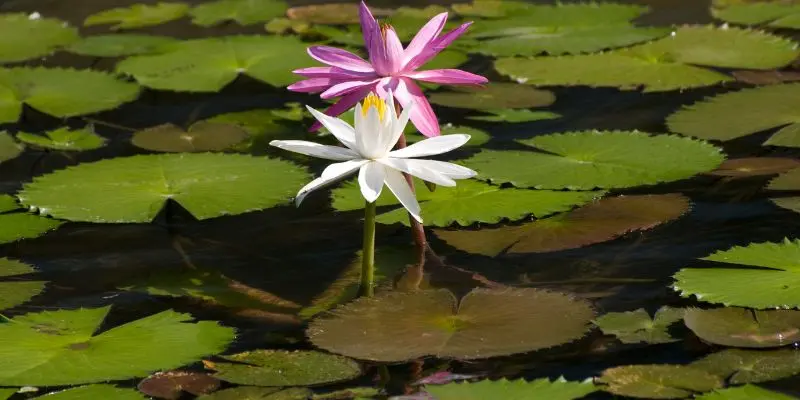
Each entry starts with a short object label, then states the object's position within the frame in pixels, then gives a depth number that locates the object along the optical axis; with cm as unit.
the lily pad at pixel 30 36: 819
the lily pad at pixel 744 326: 368
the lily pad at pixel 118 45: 805
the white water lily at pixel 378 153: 369
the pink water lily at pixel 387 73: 403
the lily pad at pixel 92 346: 367
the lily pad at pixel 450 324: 371
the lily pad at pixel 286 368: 362
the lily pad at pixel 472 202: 483
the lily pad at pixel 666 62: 683
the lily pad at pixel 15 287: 436
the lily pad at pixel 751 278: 391
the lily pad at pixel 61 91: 686
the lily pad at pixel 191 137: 617
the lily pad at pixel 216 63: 723
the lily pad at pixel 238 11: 897
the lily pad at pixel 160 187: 513
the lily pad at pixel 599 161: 521
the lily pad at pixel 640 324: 381
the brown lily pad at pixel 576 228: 462
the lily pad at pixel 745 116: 580
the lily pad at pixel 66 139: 625
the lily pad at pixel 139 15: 909
